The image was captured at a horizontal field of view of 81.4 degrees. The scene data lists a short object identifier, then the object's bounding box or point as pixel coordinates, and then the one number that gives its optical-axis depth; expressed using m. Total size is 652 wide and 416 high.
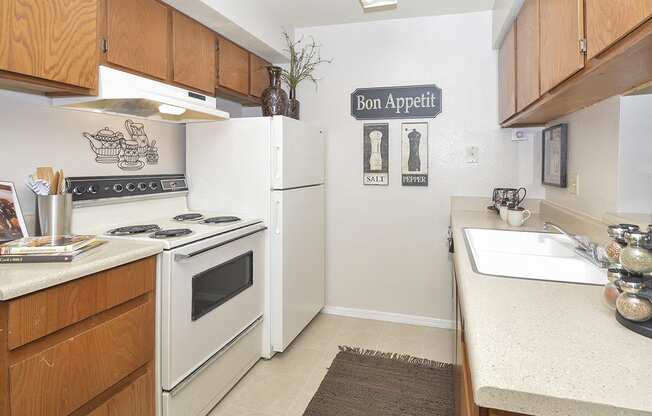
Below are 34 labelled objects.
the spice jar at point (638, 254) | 0.76
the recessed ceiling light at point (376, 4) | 1.92
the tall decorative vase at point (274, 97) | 2.59
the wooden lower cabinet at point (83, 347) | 1.05
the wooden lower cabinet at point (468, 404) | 0.61
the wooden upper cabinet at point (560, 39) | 1.17
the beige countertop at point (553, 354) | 0.54
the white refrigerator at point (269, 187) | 2.36
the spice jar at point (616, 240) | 0.90
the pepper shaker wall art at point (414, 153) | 2.96
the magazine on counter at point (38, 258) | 1.24
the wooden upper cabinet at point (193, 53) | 2.09
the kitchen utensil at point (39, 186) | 1.61
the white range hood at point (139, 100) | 1.63
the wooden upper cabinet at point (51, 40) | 1.28
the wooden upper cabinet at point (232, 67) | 2.49
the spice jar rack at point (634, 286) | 0.73
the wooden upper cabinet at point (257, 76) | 2.83
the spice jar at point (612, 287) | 0.81
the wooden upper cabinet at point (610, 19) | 0.83
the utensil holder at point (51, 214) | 1.60
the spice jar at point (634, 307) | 0.73
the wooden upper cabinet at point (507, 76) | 2.20
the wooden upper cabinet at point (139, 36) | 1.71
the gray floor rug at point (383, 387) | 1.96
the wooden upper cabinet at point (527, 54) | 1.69
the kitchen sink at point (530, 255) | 1.39
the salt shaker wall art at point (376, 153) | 3.04
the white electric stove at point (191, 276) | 1.62
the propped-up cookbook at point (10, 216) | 1.49
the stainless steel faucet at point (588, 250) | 1.28
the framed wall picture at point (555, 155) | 2.15
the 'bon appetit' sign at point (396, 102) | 2.93
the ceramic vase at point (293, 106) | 2.79
